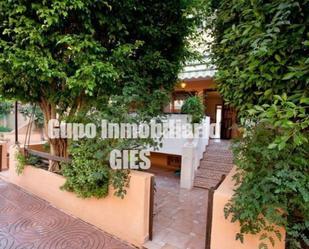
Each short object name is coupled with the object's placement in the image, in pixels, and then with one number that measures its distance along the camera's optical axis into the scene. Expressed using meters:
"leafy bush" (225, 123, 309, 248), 2.15
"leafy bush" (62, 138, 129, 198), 3.76
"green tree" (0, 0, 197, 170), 3.84
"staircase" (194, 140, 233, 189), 7.23
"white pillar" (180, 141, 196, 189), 7.00
